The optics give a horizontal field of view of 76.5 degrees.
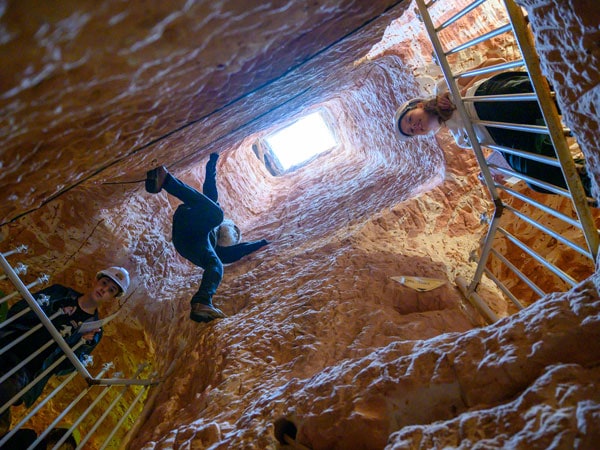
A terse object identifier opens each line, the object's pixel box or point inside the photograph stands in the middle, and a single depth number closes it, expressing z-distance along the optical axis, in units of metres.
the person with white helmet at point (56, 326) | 2.46
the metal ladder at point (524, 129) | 1.46
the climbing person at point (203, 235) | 3.04
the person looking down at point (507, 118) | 1.97
